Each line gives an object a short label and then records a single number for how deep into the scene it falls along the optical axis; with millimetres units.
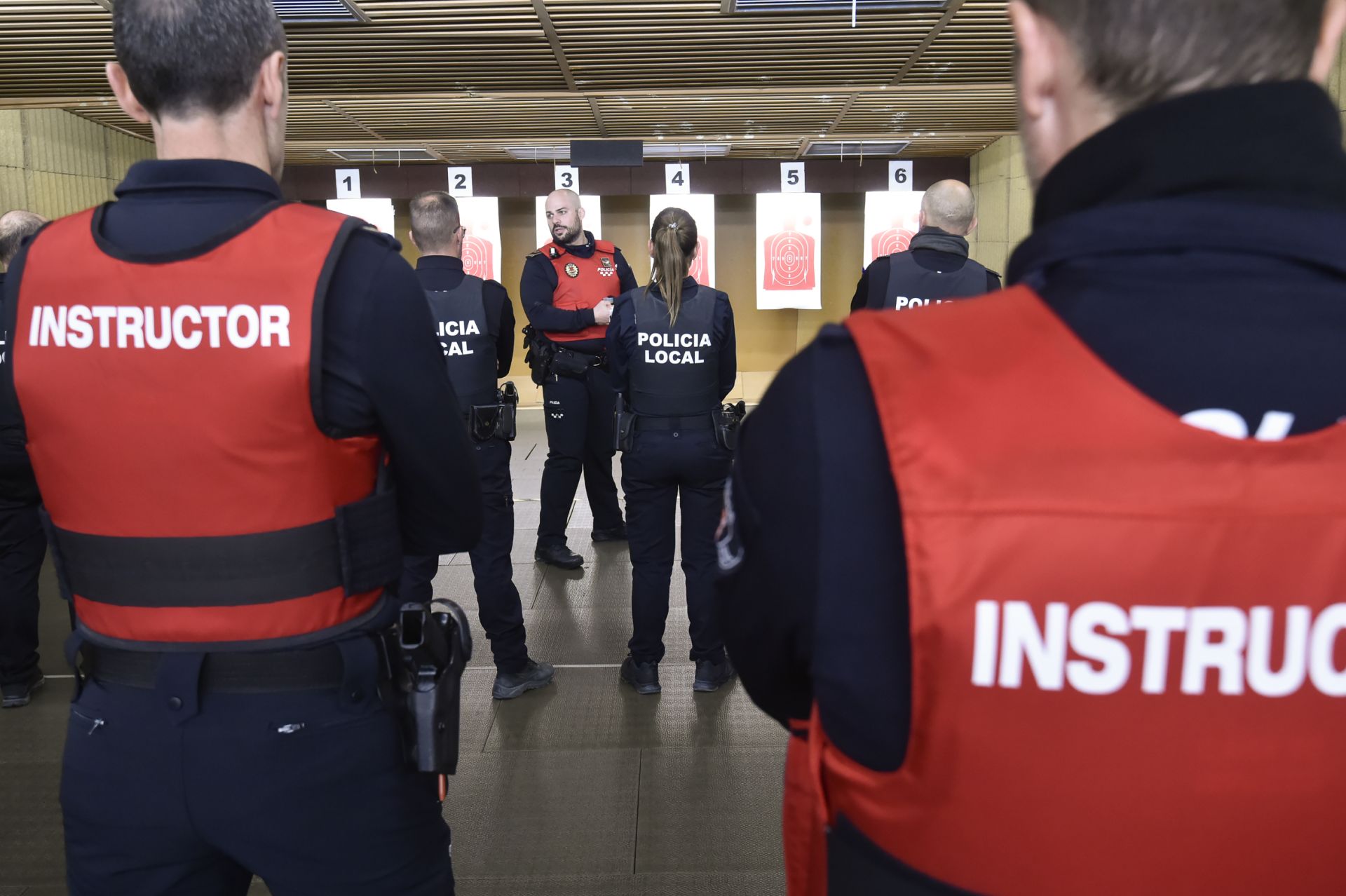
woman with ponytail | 3000
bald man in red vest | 4410
